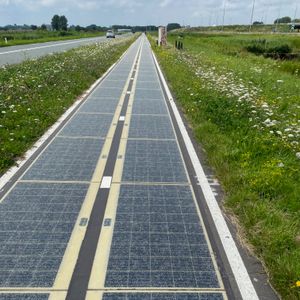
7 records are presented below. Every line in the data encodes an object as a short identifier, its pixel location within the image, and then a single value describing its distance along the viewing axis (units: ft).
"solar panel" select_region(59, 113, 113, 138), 25.31
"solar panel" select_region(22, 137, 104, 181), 17.89
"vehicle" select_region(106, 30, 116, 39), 254.68
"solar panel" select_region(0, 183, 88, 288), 10.81
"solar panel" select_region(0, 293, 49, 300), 9.75
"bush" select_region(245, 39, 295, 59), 118.56
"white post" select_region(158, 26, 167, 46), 138.63
